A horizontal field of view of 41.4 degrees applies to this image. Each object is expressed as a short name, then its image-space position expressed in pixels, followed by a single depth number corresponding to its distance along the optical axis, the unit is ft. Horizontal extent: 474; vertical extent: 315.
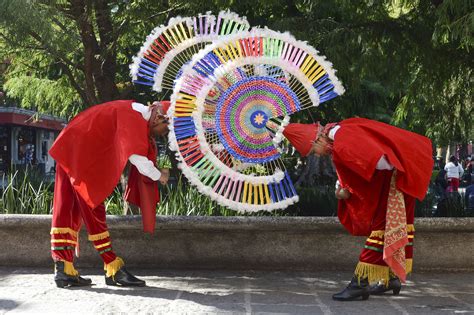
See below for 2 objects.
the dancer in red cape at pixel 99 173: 16.75
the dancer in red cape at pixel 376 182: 15.65
